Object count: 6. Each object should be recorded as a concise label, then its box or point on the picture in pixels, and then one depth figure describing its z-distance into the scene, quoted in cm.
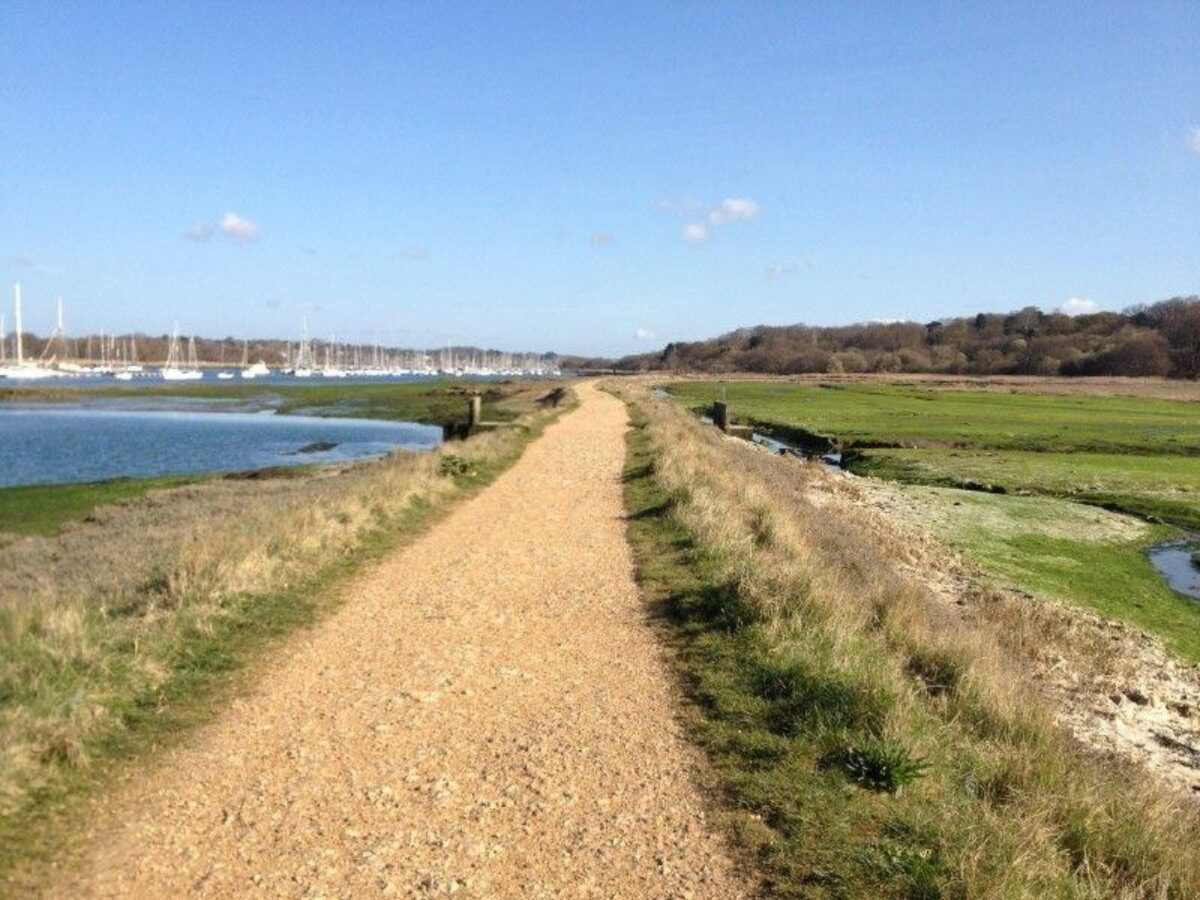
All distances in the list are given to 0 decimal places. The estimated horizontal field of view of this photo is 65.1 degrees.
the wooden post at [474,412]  3741
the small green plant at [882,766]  621
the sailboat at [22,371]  15812
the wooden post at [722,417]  4509
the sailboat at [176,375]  17704
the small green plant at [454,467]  2223
